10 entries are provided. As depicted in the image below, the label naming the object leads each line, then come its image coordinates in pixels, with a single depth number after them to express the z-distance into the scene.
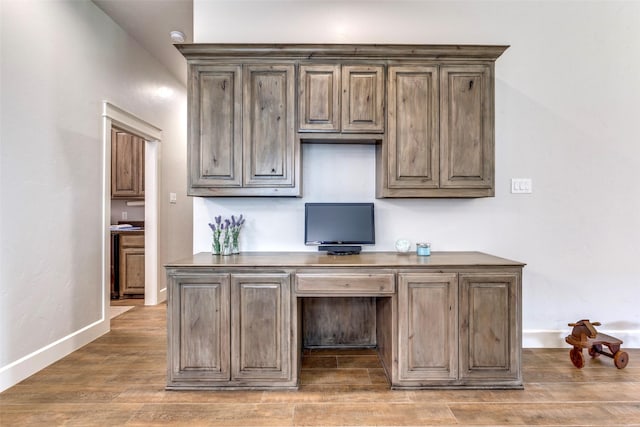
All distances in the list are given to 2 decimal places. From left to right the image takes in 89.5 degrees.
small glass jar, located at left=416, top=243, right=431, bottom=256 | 2.46
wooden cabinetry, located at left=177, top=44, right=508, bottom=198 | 2.37
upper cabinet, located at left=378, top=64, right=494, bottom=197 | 2.38
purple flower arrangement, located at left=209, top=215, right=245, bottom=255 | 2.49
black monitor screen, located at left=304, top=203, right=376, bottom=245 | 2.59
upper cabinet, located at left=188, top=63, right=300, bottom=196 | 2.37
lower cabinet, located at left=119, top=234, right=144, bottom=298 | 4.17
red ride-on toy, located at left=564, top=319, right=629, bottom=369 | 2.33
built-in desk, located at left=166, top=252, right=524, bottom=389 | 2.07
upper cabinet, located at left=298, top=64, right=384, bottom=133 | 2.37
